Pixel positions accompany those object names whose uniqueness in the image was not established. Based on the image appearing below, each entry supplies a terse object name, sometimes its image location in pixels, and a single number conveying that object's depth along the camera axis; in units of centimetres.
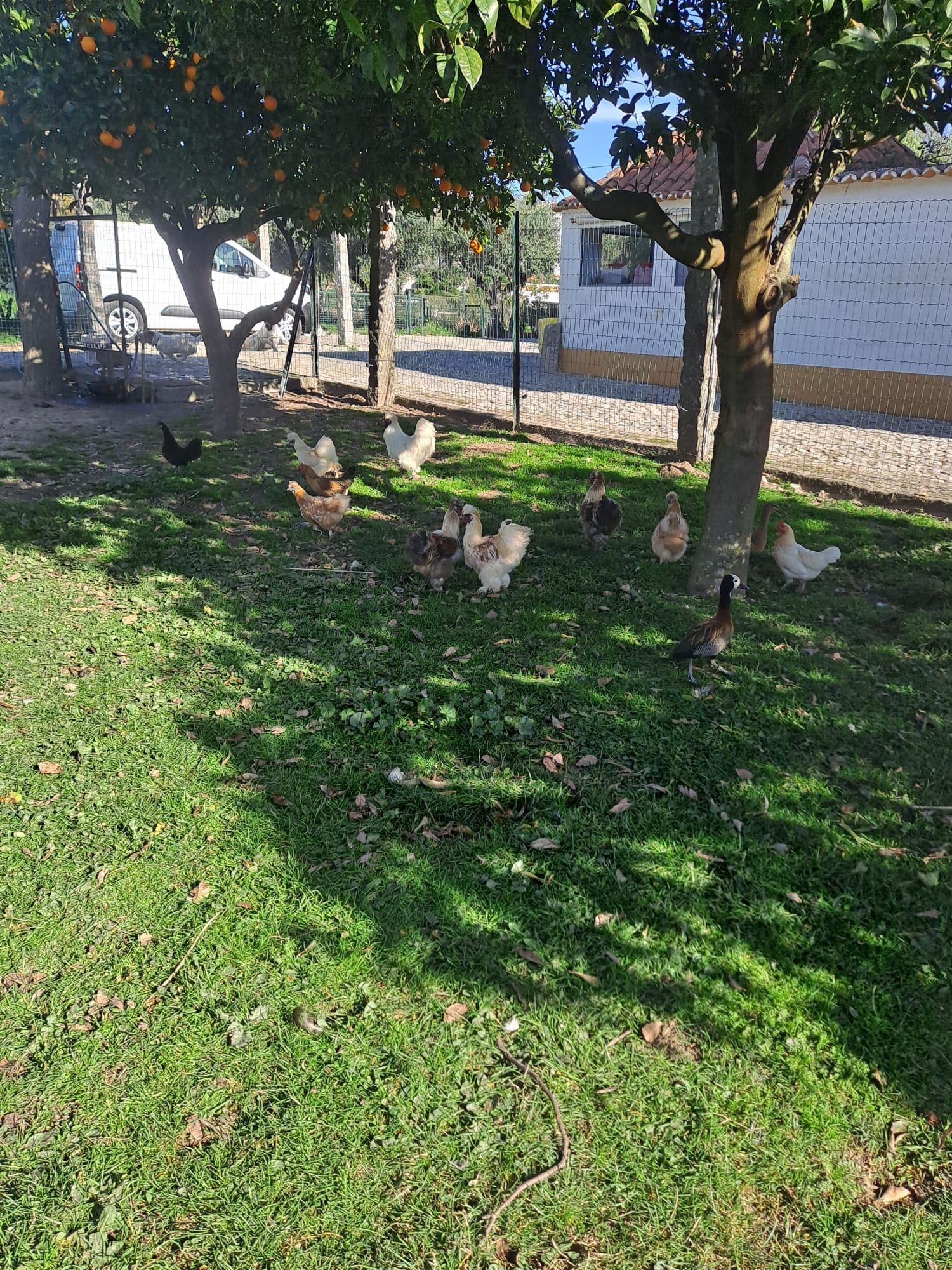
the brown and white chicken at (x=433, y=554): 596
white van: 1912
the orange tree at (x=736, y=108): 380
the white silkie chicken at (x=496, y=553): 586
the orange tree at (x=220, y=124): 658
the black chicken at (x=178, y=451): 884
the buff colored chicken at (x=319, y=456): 827
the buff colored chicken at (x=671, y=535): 632
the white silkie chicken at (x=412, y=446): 870
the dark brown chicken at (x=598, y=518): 665
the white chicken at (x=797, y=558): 594
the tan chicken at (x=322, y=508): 707
